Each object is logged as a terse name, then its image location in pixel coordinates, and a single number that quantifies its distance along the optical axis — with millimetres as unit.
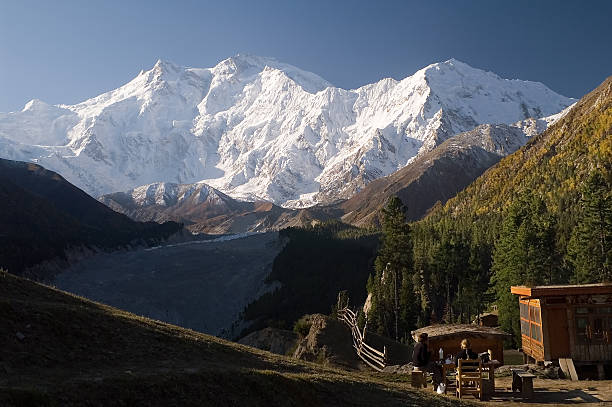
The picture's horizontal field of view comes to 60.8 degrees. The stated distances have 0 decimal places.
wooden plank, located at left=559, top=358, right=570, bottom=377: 27159
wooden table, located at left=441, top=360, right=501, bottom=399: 21433
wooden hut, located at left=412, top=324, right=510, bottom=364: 26172
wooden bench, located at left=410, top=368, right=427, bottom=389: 22141
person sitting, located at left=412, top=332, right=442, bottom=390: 21750
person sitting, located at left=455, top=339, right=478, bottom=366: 21062
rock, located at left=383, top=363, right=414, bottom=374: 32244
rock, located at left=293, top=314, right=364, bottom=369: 38406
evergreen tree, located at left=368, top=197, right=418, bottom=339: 61688
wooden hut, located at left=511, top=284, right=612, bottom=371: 27219
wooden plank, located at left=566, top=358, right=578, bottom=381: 26641
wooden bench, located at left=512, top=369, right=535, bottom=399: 21047
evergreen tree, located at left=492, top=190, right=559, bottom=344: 50844
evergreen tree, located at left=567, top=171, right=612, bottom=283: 48781
